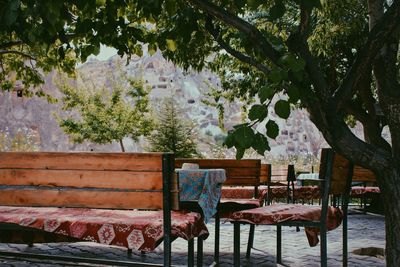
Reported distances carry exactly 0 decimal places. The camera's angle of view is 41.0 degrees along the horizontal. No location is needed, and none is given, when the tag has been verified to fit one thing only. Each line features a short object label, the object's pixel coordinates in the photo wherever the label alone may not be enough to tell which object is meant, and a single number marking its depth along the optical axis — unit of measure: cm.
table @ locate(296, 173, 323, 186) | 870
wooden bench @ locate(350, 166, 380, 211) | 742
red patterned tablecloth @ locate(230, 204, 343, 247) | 382
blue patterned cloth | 407
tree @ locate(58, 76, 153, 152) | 2412
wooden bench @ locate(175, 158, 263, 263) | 517
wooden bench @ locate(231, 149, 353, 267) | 379
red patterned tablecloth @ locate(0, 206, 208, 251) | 303
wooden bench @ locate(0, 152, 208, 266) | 303
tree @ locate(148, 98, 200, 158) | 1998
